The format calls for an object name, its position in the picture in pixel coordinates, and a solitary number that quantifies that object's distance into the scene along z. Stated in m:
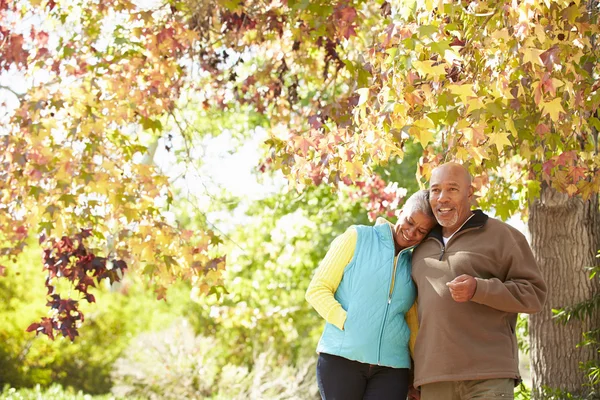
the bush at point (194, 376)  12.21
